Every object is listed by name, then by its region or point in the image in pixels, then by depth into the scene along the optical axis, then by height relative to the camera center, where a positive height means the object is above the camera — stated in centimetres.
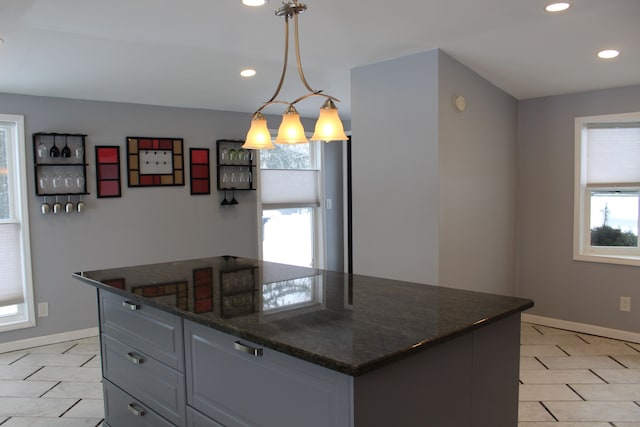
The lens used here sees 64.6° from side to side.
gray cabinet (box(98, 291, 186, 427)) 210 -80
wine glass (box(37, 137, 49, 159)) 425 +35
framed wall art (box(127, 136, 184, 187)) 477 +28
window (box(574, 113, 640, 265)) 431 -3
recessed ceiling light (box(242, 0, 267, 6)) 245 +91
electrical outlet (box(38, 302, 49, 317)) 436 -101
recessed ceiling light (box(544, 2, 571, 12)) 254 +92
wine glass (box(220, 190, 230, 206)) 533 -12
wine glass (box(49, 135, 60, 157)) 427 +34
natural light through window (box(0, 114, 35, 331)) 421 -31
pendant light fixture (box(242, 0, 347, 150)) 213 +29
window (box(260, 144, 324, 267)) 581 -18
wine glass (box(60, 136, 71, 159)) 432 +34
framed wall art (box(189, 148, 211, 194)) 514 +20
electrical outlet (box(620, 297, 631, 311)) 423 -99
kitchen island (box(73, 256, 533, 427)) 144 -54
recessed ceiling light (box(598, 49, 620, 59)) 331 +88
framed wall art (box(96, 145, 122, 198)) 459 +18
